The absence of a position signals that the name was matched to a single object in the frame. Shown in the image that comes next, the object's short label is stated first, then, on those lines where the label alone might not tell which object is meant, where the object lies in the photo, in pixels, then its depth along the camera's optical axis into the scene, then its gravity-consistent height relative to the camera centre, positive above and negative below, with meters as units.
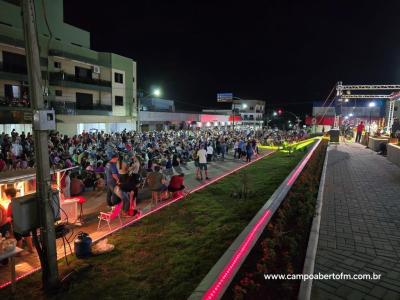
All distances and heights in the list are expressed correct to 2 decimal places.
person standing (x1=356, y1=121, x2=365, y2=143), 32.91 -0.88
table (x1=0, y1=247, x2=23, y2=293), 4.35 -2.23
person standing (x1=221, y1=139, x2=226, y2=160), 20.09 -2.00
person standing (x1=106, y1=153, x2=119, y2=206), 7.81 -1.64
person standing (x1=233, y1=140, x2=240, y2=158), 21.03 -2.18
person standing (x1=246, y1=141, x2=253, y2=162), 19.36 -2.08
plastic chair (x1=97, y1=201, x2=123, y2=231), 7.51 -2.56
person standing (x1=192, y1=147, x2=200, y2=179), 13.32 -2.05
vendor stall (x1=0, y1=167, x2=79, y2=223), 5.86 -1.59
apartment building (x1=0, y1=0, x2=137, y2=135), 23.39 +3.96
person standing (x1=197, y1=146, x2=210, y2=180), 12.91 -1.79
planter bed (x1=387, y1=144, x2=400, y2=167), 15.98 -1.72
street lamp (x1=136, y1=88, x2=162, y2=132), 25.14 +2.51
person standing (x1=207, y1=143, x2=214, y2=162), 18.24 -2.08
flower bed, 4.03 -2.30
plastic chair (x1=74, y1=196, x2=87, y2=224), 7.72 -2.68
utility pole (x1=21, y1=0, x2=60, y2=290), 3.79 -0.63
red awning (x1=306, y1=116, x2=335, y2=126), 57.36 +0.34
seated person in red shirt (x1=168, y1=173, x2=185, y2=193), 9.70 -2.20
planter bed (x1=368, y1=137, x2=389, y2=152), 22.12 -1.51
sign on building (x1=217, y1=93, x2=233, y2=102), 87.88 +7.25
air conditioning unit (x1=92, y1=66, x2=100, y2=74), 32.41 +5.52
